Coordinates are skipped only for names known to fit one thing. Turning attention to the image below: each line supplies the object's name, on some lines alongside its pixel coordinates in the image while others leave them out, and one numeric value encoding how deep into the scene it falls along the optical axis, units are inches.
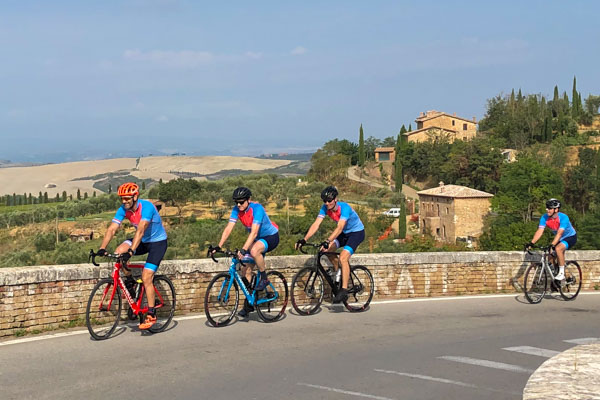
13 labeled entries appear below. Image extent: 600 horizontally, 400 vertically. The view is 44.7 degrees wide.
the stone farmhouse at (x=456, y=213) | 3380.9
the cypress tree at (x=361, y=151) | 4894.2
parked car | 3572.8
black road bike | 403.9
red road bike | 331.0
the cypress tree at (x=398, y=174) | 4293.8
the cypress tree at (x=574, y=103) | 4816.2
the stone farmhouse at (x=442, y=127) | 5036.9
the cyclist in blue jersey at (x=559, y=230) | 470.3
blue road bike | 364.3
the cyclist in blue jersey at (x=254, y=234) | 364.2
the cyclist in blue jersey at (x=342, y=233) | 397.1
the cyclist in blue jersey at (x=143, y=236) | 331.4
